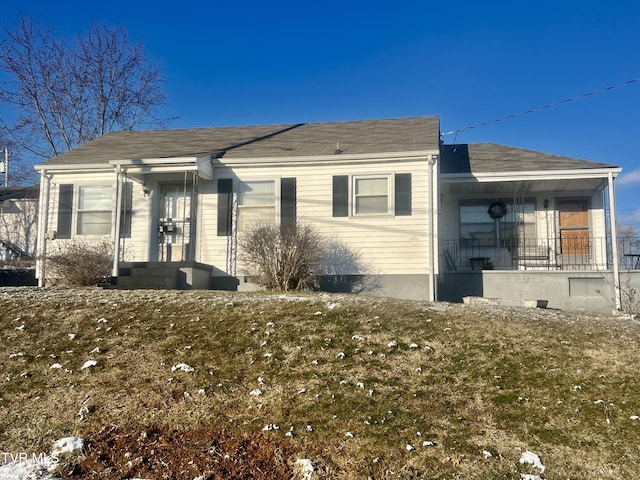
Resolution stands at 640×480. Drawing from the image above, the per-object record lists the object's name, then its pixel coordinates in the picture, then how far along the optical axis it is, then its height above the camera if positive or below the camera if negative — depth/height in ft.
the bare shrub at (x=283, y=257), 35.99 +1.00
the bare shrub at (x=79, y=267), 38.42 +0.26
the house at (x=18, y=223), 81.82 +6.90
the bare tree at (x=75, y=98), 79.61 +24.80
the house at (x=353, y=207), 40.16 +5.11
